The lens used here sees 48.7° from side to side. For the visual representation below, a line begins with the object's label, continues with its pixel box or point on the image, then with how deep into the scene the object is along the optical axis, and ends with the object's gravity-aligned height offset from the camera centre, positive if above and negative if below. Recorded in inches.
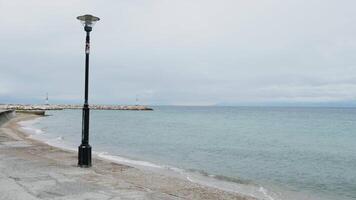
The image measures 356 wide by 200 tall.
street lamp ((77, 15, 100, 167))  495.8 +15.8
